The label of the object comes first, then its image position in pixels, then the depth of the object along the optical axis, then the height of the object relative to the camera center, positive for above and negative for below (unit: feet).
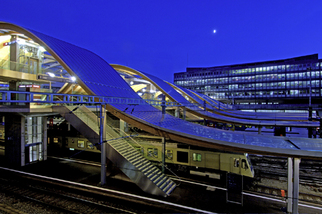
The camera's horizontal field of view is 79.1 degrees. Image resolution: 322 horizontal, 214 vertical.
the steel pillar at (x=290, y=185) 32.42 -12.77
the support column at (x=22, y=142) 60.18 -11.39
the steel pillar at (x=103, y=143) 43.78 -8.39
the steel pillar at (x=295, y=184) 30.59 -11.98
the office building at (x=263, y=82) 217.15 +32.64
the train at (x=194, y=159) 45.93 -12.82
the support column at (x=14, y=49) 63.86 +18.62
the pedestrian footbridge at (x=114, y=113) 37.63 -2.26
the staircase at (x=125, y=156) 42.68 -11.94
